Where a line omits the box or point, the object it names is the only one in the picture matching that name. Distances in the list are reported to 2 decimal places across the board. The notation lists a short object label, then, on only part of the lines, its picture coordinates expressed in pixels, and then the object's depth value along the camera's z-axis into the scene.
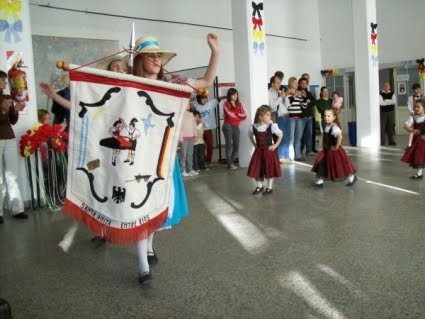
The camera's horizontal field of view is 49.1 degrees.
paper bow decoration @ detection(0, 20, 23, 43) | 4.71
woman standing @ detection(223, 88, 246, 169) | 7.45
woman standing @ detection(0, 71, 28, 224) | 4.38
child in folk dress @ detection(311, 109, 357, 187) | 5.56
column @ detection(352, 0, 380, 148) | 9.69
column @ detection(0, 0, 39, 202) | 4.73
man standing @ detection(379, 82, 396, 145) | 10.27
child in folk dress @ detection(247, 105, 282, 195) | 5.34
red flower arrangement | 4.79
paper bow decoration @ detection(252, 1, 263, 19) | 7.48
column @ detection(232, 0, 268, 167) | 7.44
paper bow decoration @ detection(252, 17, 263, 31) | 7.51
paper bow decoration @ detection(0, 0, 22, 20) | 4.70
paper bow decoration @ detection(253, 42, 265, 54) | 7.52
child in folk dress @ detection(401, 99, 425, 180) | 5.77
